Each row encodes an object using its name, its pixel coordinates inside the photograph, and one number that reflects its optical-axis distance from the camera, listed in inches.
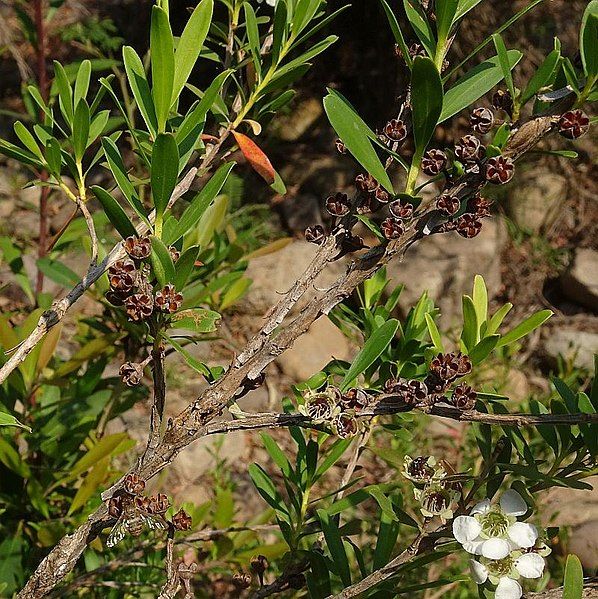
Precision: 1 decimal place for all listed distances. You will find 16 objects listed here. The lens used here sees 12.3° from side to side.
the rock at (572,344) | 55.6
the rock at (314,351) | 54.4
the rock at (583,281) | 62.5
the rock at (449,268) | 58.4
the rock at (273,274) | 58.1
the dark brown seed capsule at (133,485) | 17.4
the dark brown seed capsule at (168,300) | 17.0
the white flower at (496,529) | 17.2
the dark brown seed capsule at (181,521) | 17.9
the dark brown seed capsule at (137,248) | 16.9
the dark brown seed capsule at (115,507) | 17.4
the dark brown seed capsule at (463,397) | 17.0
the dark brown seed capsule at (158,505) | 17.5
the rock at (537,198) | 67.8
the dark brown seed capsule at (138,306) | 16.8
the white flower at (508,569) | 17.4
